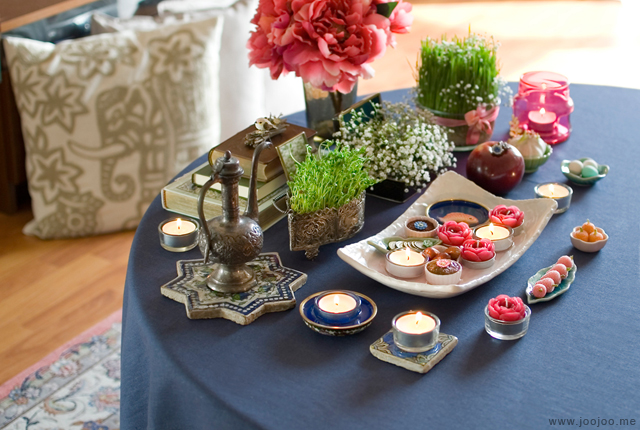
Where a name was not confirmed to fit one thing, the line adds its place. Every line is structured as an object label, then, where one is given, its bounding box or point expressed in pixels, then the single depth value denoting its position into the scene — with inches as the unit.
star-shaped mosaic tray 41.3
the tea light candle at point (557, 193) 53.1
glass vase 60.8
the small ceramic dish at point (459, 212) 51.9
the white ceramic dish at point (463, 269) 42.4
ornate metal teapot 39.7
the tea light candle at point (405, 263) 44.1
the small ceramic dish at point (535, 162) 58.8
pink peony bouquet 52.6
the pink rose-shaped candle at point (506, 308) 38.9
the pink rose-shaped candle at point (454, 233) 46.8
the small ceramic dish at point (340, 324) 39.4
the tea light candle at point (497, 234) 47.3
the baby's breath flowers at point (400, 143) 54.3
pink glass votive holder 63.9
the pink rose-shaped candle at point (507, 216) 48.9
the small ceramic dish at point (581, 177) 56.5
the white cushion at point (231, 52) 97.9
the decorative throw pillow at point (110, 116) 89.3
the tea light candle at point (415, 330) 37.4
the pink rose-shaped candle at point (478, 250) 44.9
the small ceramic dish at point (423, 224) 48.5
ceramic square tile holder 36.9
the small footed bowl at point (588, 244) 47.4
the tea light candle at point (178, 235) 48.9
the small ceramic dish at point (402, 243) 47.1
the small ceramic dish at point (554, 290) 42.6
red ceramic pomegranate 55.0
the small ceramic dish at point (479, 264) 45.1
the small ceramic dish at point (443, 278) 42.7
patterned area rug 69.7
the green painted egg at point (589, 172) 56.4
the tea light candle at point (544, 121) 64.3
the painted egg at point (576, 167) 57.3
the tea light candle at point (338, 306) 39.8
